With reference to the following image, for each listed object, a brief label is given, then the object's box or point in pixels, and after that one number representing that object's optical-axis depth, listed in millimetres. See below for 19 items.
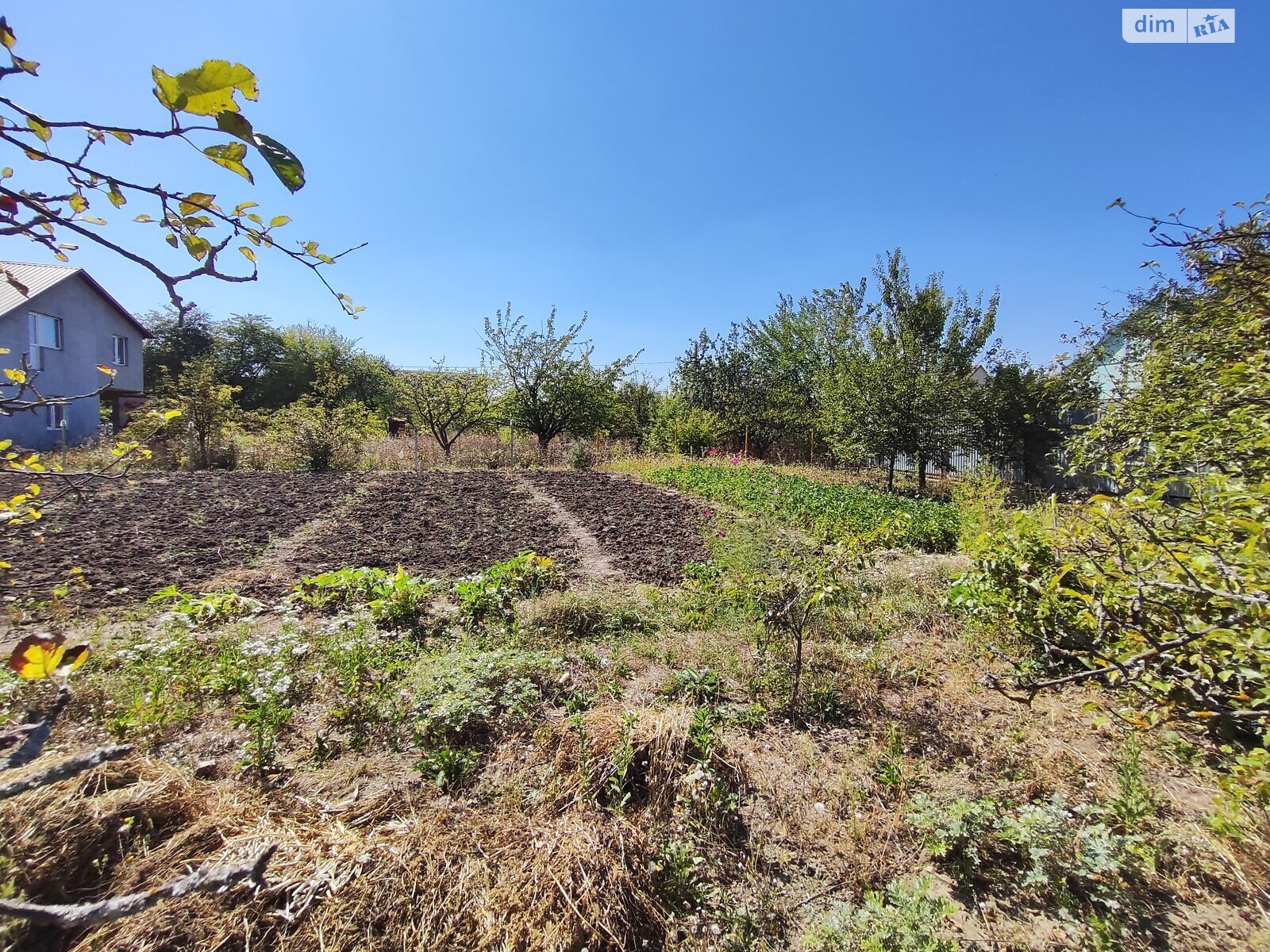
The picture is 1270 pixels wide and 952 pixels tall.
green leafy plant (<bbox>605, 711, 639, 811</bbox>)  2090
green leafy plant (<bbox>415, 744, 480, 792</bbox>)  2180
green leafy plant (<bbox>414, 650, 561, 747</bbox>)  2402
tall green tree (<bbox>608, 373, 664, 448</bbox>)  19359
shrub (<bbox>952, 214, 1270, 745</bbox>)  1178
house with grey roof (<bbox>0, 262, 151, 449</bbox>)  15102
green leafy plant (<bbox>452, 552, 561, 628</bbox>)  3951
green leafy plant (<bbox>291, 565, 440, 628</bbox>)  3822
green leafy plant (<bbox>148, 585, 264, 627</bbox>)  3627
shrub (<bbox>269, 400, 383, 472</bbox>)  12125
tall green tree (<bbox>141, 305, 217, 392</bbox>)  25125
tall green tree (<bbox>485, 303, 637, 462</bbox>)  15258
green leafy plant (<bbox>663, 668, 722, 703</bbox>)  2865
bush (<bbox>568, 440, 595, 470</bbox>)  14945
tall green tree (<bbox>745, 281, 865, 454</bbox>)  17719
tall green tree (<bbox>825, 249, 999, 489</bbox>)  11750
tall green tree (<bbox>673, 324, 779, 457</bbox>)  18266
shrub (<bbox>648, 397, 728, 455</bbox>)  16750
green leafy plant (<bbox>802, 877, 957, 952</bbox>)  1494
